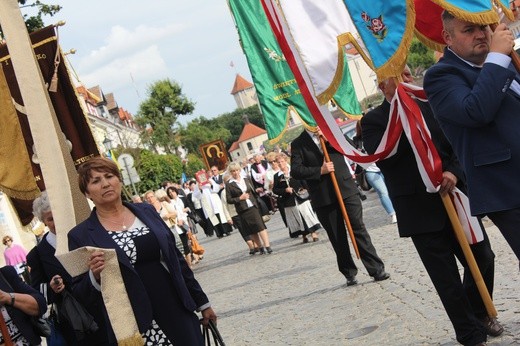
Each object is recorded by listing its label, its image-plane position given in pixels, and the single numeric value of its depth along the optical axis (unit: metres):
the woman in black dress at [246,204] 18.53
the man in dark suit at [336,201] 10.66
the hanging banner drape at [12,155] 6.94
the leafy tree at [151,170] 69.12
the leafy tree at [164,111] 102.19
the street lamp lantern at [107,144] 37.99
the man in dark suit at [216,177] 29.85
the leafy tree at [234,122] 196.88
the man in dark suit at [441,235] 6.43
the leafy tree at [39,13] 22.70
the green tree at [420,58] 114.50
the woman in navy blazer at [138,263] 5.39
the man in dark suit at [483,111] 4.79
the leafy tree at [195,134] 119.21
